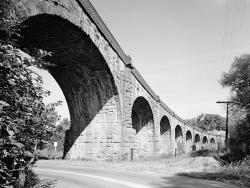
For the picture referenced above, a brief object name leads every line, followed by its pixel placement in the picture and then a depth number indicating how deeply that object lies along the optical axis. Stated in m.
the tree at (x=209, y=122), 127.87
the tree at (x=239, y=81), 26.48
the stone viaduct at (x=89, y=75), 9.05
